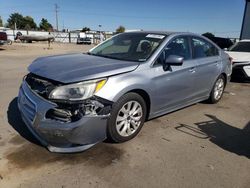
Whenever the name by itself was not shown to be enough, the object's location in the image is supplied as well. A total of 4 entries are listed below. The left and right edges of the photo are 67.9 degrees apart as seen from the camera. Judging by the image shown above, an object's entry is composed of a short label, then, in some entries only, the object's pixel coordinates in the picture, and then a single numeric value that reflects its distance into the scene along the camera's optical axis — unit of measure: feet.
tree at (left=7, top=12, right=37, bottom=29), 225.73
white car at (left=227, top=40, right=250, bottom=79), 18.91
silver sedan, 7.29
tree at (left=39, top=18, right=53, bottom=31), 217.04
